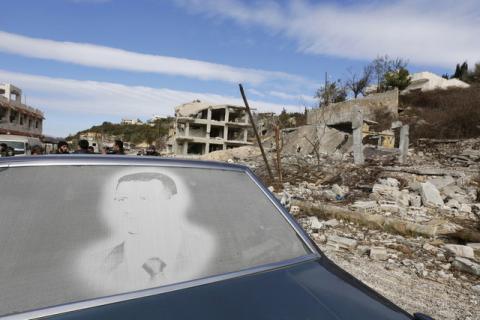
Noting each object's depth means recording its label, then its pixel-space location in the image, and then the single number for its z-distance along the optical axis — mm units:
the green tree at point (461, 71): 51181
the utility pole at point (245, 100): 10734
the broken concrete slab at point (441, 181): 11073
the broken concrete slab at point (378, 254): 5344
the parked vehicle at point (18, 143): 21356
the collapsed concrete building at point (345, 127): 25719
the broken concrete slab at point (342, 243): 5875
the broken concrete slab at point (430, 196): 9148
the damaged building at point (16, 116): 43500
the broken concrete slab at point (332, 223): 7355
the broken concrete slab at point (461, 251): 5391
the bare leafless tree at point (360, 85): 50656
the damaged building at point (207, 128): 50438
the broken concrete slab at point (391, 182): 11065
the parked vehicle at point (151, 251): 1119
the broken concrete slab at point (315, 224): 6873
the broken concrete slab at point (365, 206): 8370
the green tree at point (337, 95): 38625
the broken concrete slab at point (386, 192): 9674
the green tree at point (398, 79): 45219
